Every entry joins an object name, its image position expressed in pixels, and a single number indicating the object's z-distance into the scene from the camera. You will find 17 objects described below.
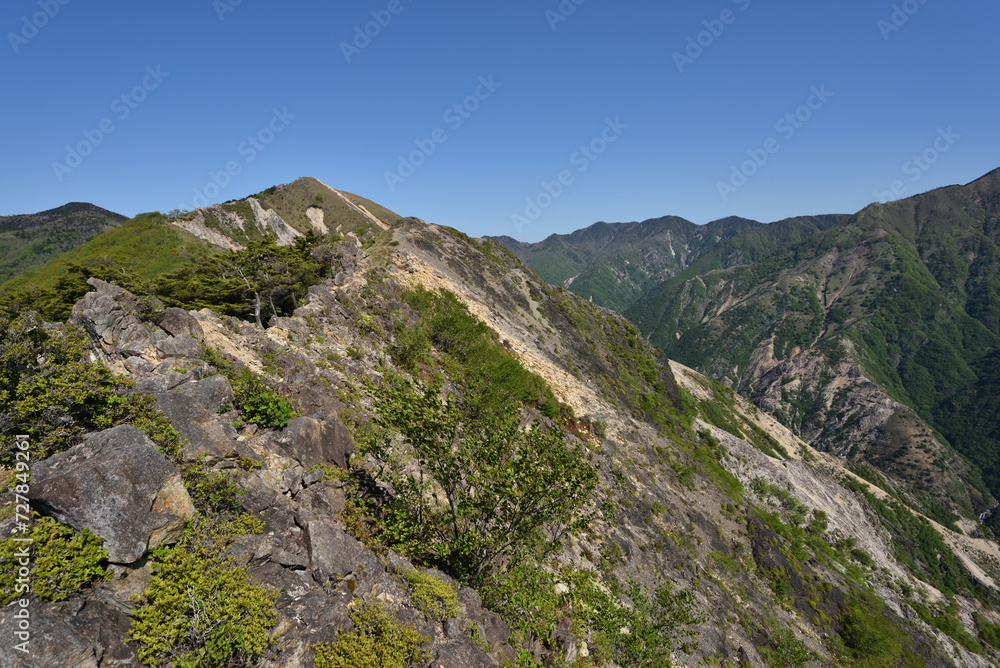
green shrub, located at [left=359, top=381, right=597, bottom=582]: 10.61
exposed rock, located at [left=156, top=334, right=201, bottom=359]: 13.49
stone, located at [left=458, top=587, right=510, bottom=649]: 10.06
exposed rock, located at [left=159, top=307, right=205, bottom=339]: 15.30
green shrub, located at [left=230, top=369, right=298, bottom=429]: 12.00
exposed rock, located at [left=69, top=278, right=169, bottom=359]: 13.27
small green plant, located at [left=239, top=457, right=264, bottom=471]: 10.23
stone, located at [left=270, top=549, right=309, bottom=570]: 8.63
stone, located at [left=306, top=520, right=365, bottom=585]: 8.84
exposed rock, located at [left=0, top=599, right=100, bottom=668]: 5.49
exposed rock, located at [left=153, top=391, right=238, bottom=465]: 9.91
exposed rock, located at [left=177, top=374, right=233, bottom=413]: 11.06
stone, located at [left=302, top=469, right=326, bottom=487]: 11.24
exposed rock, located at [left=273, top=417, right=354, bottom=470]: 11.66
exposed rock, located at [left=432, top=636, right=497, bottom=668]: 8.44
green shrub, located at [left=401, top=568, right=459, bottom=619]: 9.27
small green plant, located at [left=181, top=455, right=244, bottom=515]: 8.52
